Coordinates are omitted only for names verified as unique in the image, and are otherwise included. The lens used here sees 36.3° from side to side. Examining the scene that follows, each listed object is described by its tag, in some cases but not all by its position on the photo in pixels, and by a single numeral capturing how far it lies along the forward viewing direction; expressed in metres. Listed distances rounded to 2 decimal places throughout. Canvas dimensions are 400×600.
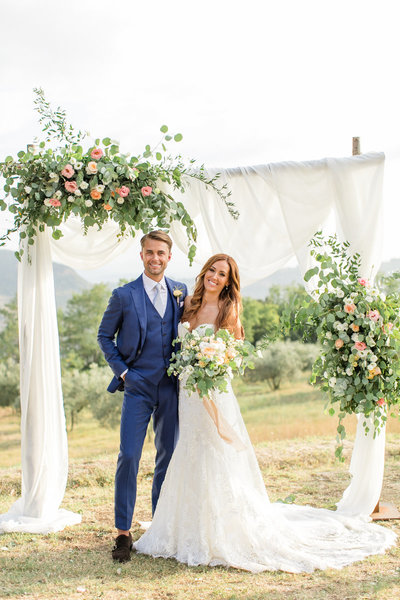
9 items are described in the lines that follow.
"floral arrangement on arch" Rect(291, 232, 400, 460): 4.12
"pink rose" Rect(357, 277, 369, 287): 4.20
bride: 3.74
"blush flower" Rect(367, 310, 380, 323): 4.07
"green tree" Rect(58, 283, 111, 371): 20.95
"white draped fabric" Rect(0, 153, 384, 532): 4.50
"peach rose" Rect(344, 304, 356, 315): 4.14
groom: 3.95
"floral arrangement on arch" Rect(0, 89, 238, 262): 4.30
